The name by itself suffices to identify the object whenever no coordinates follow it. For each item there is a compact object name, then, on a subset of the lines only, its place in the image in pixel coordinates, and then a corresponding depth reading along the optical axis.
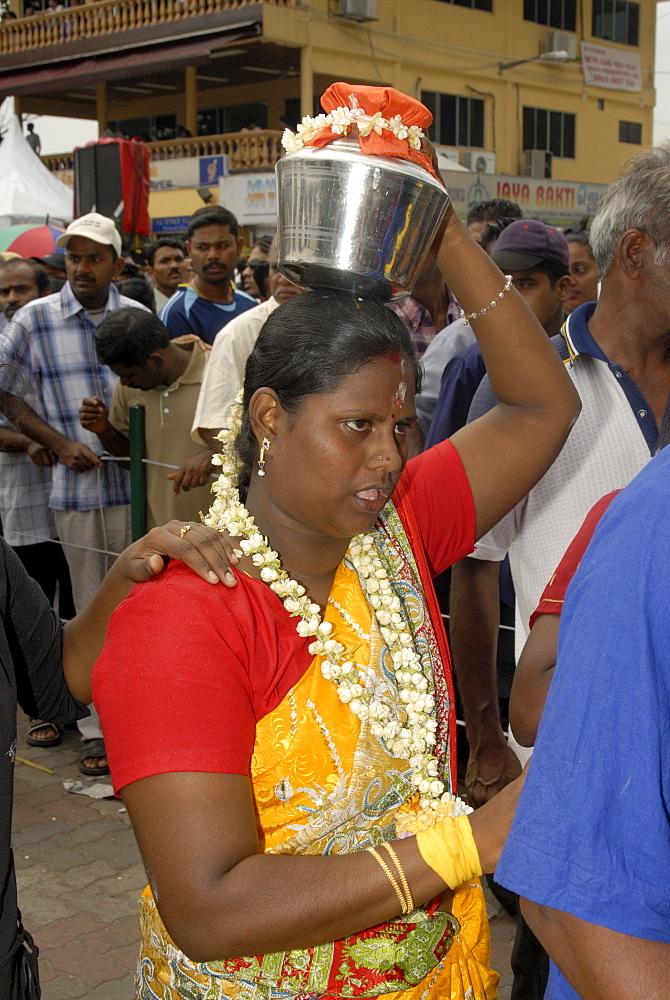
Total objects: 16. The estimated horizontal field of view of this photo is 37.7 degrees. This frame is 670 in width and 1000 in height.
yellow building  23.38
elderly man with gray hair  2.60
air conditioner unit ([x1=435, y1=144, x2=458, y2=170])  24.08
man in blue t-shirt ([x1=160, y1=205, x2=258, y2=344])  6.11
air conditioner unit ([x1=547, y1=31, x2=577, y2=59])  27.83
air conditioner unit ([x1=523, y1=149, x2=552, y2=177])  27.30
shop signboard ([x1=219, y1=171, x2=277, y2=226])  20.97
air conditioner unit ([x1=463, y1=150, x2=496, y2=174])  26.28
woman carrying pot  1.50
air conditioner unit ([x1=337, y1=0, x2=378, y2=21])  23.11
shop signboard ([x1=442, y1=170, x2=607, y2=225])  20.20
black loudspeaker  9.29
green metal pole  4.68
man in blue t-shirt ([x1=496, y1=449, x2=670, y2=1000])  0.99
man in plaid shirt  5.00
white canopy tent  14.69
